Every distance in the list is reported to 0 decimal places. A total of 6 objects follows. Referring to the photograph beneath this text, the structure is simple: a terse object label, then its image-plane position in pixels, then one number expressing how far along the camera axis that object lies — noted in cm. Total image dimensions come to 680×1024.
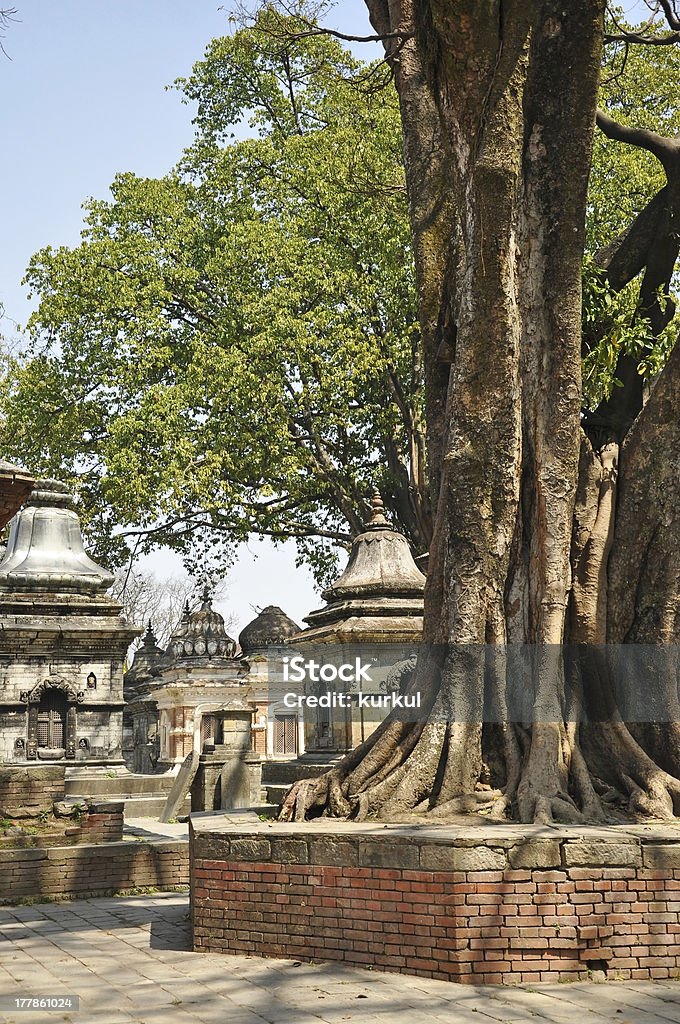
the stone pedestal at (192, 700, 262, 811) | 1280
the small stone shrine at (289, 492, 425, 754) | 1367
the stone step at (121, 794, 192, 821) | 1589
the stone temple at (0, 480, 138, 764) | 1808
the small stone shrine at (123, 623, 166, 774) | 2294
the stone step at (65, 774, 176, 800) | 1656
